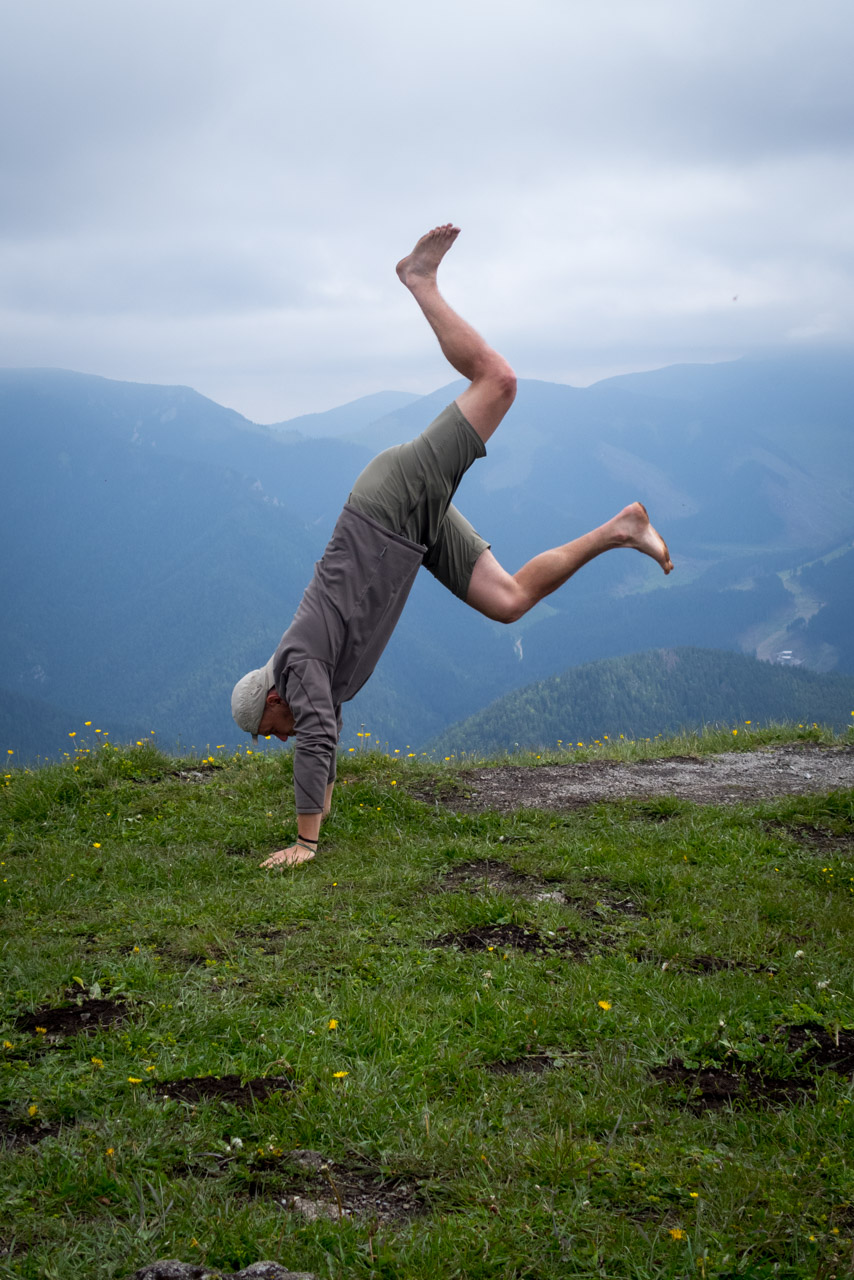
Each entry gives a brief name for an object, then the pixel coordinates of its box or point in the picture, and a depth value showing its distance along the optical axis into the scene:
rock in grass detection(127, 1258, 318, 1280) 2.33
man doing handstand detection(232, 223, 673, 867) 6.41
